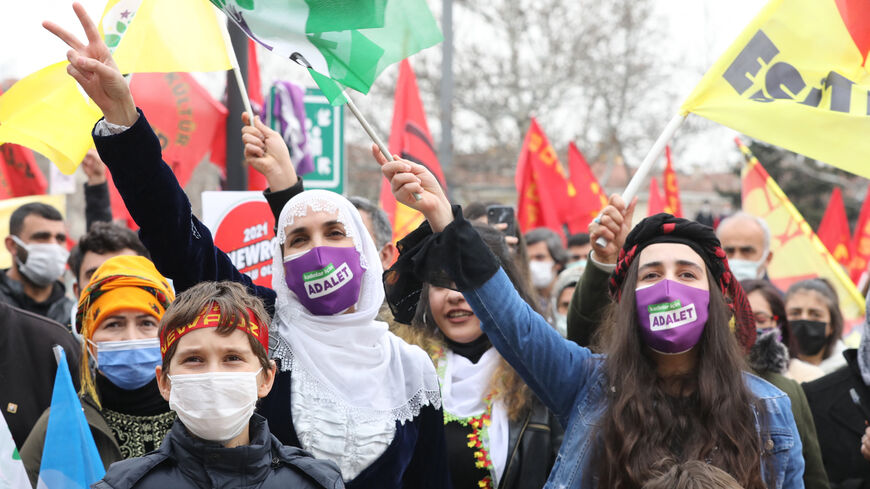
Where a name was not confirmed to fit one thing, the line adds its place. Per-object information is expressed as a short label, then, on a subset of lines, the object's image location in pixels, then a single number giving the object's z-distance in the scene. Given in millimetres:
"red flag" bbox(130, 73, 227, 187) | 6496
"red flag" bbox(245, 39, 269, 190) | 7031
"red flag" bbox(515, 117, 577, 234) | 9117
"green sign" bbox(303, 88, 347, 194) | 7926
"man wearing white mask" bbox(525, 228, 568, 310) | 7441
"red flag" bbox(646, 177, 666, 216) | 9284
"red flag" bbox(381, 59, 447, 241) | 7887
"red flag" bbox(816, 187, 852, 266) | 10102
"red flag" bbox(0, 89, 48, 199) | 7562
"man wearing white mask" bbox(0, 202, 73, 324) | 6184
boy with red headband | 2832
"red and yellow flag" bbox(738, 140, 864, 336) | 7770
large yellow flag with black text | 3965
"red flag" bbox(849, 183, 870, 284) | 9289
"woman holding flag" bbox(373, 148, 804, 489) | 3064
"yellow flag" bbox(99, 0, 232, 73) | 4062
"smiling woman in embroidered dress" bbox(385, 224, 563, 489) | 3873
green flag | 3443
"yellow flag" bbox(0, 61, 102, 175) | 4051
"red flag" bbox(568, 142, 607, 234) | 9344
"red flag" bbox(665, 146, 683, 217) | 9859
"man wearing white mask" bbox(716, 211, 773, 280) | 7016
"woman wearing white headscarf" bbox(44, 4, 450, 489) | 3312
